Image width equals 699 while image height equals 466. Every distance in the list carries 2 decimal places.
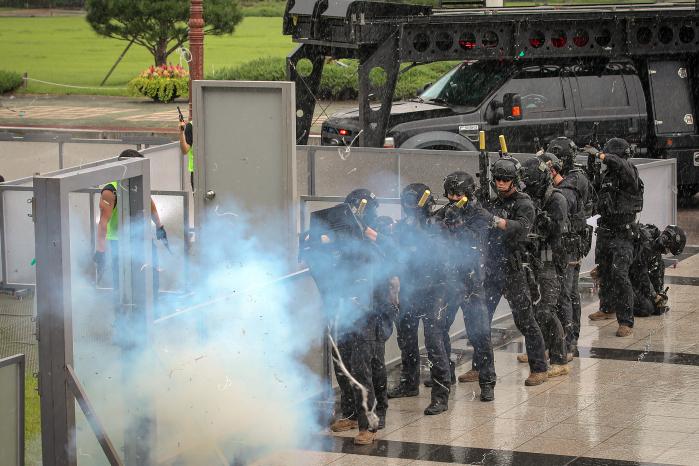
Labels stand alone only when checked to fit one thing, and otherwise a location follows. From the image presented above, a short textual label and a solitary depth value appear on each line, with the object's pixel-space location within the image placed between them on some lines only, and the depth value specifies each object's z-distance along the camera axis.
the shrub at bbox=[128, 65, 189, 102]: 33.47
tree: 36.28
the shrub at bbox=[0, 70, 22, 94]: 37.38
